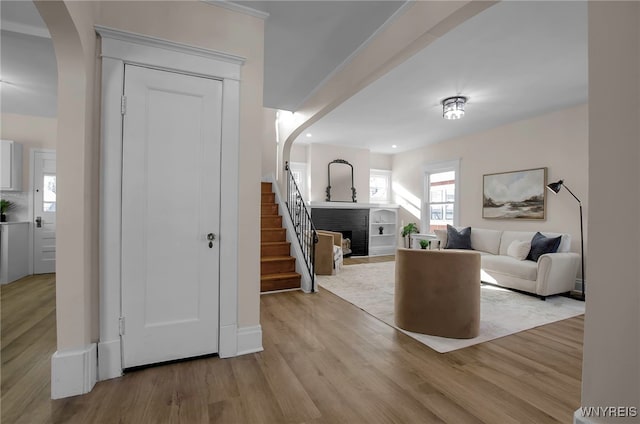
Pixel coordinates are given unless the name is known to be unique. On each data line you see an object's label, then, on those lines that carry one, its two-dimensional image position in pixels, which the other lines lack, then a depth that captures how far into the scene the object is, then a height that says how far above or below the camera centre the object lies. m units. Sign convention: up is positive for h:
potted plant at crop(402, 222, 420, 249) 6.99 -0.35
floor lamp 4.19 +0.38
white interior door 2.00 -0.02
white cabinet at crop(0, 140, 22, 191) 4.56 +0.68
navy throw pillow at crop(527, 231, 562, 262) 4.15 -0.43
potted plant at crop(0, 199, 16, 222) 4.62 +0.05
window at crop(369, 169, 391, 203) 8.27 +0.80
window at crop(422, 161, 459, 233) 6.55 +0.44
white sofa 3.80 -0.74
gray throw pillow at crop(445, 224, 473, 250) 5.39 -0.44
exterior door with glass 4.91 -0.02
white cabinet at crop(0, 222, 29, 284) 4.33 -0.62
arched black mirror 7.48 +0.82
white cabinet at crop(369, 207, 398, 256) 7.84 -0.46
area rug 2.69 -1.09
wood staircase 4.09 -0.65
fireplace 7.12 -0.23
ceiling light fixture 4.12 +1.54
